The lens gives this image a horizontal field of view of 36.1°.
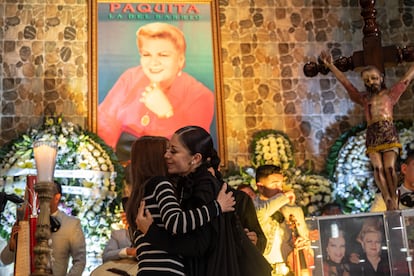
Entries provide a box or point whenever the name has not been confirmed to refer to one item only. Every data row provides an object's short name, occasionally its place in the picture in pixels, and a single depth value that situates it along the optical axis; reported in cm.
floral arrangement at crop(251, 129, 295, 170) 648
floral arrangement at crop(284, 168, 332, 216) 620
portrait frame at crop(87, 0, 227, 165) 660
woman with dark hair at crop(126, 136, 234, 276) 220
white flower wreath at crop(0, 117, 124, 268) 590
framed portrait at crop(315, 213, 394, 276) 358
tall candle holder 275
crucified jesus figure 472
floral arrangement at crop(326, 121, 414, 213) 632
